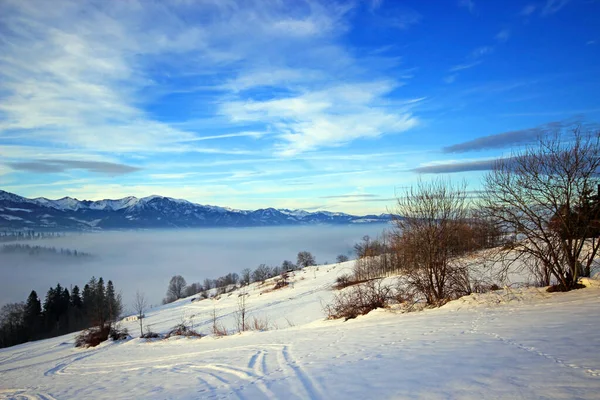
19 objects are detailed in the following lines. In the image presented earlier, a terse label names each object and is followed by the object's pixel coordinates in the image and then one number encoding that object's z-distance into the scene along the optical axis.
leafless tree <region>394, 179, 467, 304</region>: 15.68
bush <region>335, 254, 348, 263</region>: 132.50
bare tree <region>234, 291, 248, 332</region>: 35.29
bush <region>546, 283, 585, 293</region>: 12.88
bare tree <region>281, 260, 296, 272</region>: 139.50
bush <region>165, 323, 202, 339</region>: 22.82
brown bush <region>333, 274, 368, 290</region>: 46.16
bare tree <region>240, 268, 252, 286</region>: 106.50
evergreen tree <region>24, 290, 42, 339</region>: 64.00
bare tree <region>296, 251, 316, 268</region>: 123.44
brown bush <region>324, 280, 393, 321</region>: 17.25
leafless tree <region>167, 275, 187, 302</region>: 125.50
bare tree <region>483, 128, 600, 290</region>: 12.38
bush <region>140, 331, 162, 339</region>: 25.34
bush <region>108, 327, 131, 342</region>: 28.50
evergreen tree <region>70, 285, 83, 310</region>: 74.53
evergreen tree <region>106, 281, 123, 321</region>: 60.42
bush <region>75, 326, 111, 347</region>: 29.12
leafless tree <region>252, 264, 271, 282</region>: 122.51
